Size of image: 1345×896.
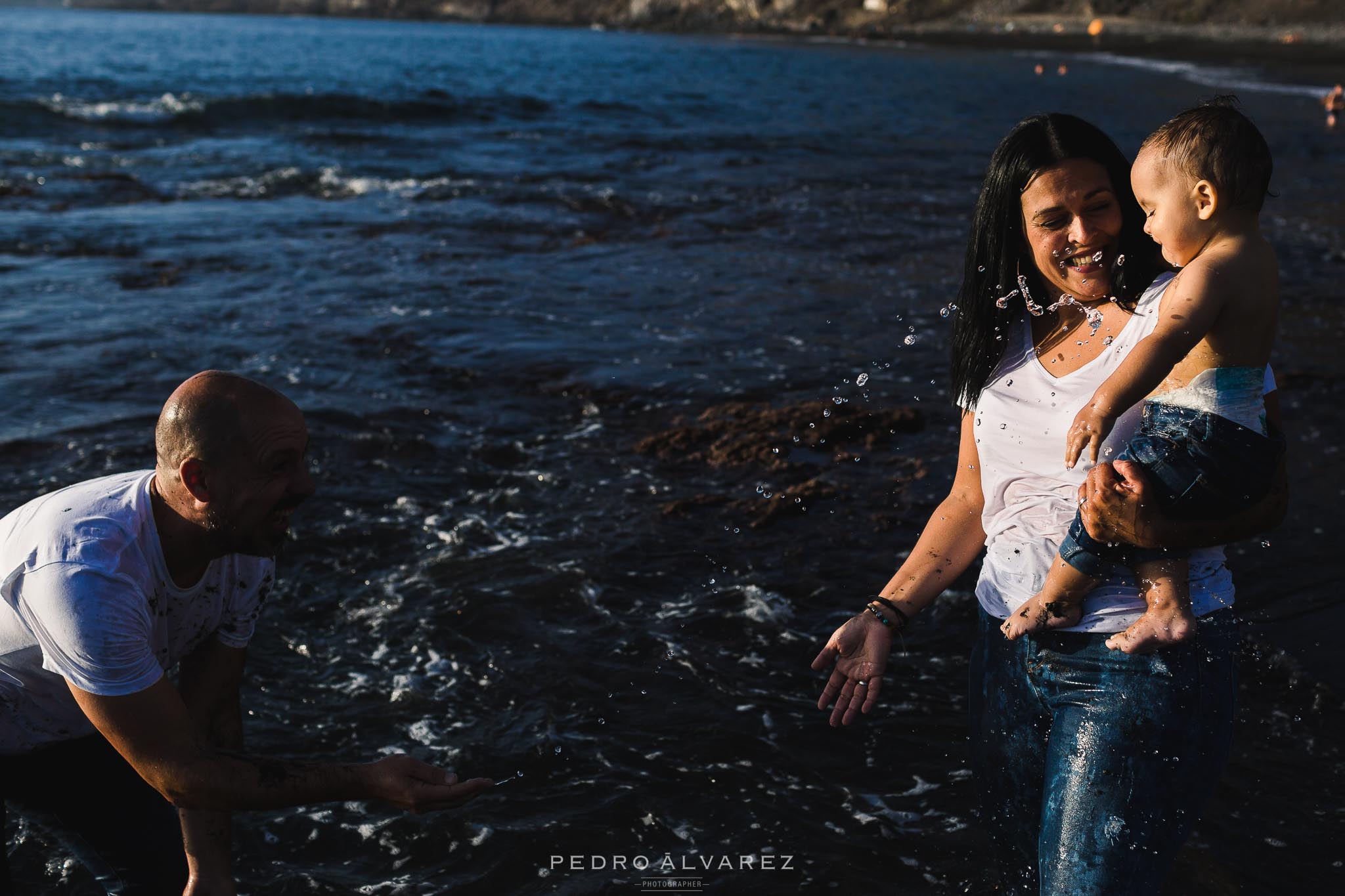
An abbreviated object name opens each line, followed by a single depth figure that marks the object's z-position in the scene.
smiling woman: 2.58
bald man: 2.80
